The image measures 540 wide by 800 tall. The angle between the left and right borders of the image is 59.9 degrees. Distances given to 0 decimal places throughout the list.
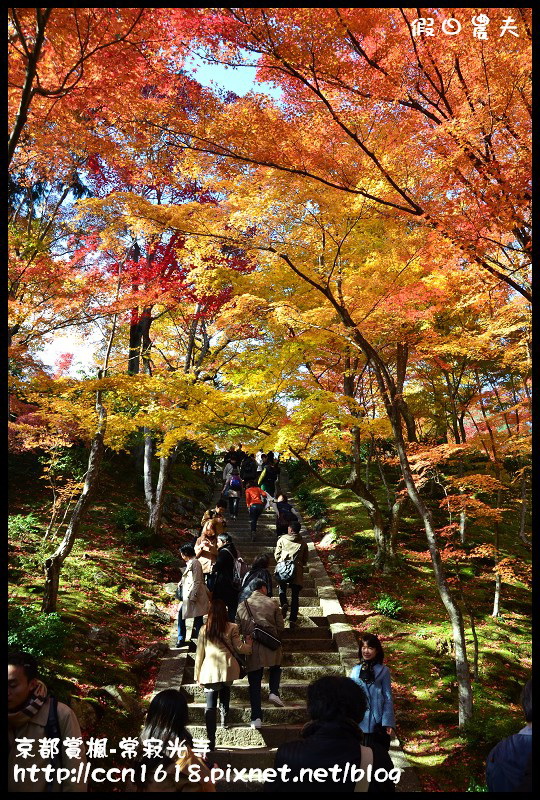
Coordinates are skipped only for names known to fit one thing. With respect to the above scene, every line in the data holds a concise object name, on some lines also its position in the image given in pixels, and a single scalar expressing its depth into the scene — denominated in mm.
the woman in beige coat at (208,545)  8164
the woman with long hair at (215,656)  5328
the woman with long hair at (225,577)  7459
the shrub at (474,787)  4948
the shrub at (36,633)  6133
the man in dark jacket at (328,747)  2494
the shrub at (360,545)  13450
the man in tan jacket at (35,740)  2848
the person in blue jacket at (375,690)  4324
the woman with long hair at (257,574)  6328
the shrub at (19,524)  10609
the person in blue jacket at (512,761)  2842
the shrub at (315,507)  17625
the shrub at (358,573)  11602
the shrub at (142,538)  12654
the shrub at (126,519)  13398
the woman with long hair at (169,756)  2723
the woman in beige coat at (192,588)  7238
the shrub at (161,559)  11922
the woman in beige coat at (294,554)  8344
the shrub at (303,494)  19844
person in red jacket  13133
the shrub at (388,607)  10000
